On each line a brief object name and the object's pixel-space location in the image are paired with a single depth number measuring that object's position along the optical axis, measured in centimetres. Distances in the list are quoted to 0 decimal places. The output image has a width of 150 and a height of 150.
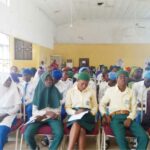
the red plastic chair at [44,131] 227
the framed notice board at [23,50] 571
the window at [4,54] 507
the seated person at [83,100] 232
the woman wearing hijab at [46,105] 229
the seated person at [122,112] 217
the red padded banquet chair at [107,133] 223
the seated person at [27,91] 286
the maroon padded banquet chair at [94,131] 226
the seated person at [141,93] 252
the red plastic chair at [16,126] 240
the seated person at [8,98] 252
